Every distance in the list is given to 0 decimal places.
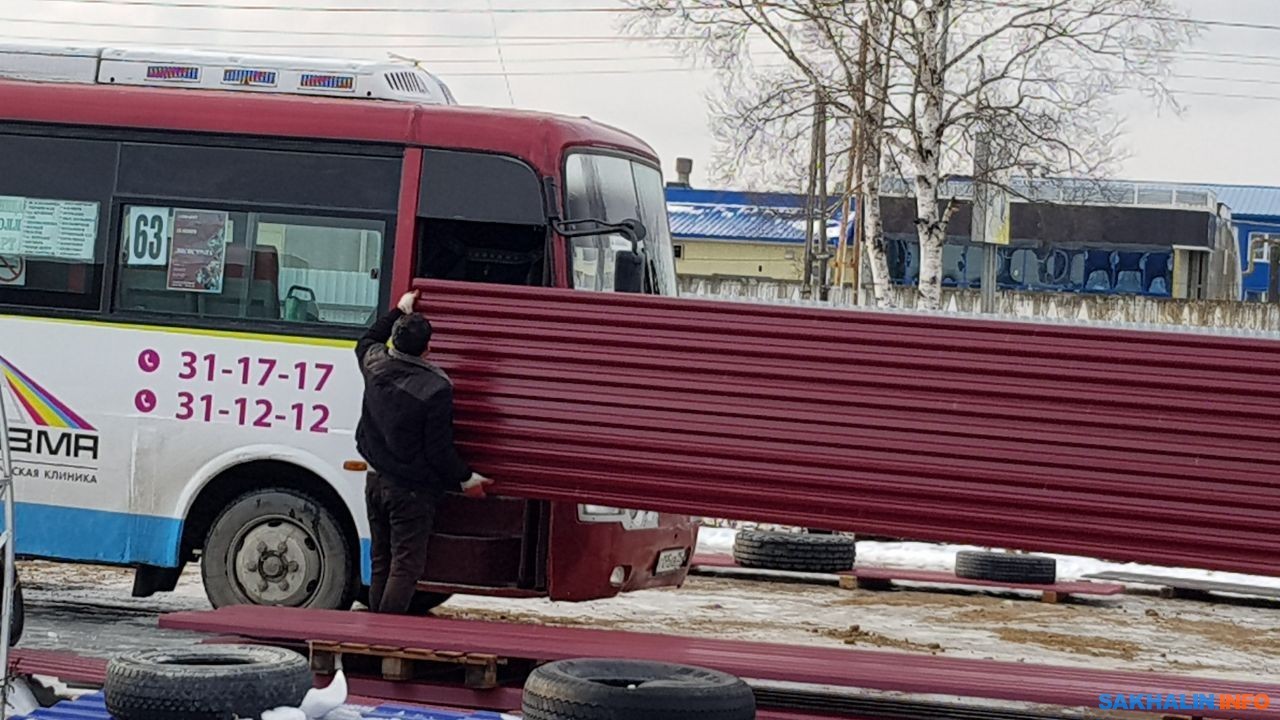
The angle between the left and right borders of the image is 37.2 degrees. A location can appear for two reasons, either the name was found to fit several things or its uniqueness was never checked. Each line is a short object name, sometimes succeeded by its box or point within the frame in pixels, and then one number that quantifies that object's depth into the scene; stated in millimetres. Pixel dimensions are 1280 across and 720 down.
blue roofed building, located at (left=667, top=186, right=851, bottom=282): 70250
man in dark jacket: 10094
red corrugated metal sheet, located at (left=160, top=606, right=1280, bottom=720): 8695
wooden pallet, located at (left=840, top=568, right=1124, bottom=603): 15445
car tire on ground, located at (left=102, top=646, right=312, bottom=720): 7344
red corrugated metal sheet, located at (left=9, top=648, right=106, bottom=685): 8836
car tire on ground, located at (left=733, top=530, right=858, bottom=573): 15992
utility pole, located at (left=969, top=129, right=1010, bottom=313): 28897
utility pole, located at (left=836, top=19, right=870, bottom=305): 27703
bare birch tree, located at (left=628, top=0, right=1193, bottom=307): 27406
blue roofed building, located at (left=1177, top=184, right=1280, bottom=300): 75500
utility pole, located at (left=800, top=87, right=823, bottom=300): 28391
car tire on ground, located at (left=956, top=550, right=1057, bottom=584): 15906
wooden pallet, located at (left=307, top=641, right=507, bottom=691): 9094
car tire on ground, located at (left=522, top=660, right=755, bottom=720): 7219
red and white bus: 10859
